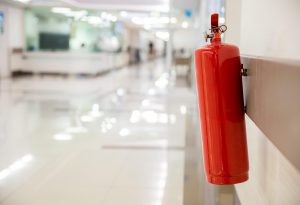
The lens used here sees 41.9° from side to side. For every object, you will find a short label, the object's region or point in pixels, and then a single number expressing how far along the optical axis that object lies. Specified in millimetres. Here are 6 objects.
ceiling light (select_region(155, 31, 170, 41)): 39150
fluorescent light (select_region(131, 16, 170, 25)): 21986
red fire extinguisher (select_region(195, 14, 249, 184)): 2033
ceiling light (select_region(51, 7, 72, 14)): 16214
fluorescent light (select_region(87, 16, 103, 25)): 17125
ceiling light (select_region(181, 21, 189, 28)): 25650
